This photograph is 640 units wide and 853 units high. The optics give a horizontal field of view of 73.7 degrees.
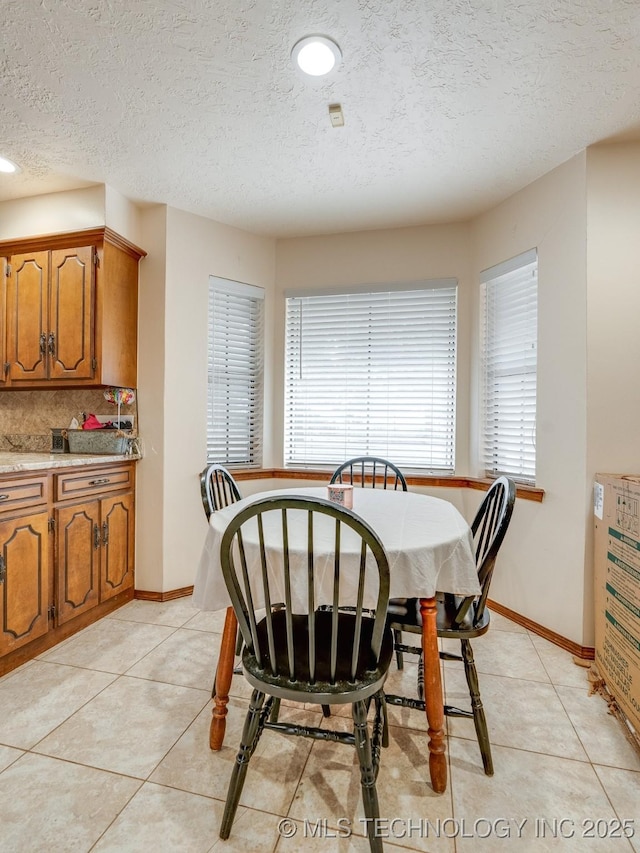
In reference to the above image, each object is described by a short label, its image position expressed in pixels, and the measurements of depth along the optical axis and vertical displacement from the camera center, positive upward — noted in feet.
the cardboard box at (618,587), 5.74 -2.46
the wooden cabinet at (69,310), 8.71 +2.27
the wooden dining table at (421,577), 4.42 -1.71
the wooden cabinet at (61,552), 6.76 -2.46
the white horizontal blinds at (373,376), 10.47 +1.12
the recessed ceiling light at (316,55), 5.31 +4.68
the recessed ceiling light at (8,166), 7.87 +4.72
